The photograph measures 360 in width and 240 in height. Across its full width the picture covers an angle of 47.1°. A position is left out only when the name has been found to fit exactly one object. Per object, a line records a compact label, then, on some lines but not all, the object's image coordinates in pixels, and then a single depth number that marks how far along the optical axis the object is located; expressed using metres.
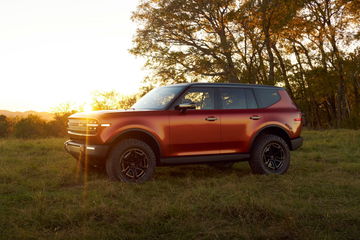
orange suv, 7.03
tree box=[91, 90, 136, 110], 33.75
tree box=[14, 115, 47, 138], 21.50
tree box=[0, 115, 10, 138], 22.82
